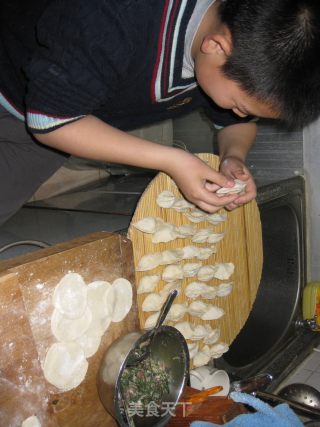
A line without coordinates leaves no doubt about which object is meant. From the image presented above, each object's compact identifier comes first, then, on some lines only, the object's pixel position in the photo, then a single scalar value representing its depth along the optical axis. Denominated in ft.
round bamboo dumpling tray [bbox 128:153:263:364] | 3.08
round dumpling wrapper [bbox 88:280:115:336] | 2.61
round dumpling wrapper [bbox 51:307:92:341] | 2.41
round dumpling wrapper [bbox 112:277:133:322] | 2.78
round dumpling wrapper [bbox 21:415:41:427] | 2.26
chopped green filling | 2.78
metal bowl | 2.50
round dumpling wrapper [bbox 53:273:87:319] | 2.40
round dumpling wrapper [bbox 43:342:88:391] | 2.37
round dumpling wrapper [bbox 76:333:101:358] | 2.59
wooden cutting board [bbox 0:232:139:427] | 2.19
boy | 2.04
